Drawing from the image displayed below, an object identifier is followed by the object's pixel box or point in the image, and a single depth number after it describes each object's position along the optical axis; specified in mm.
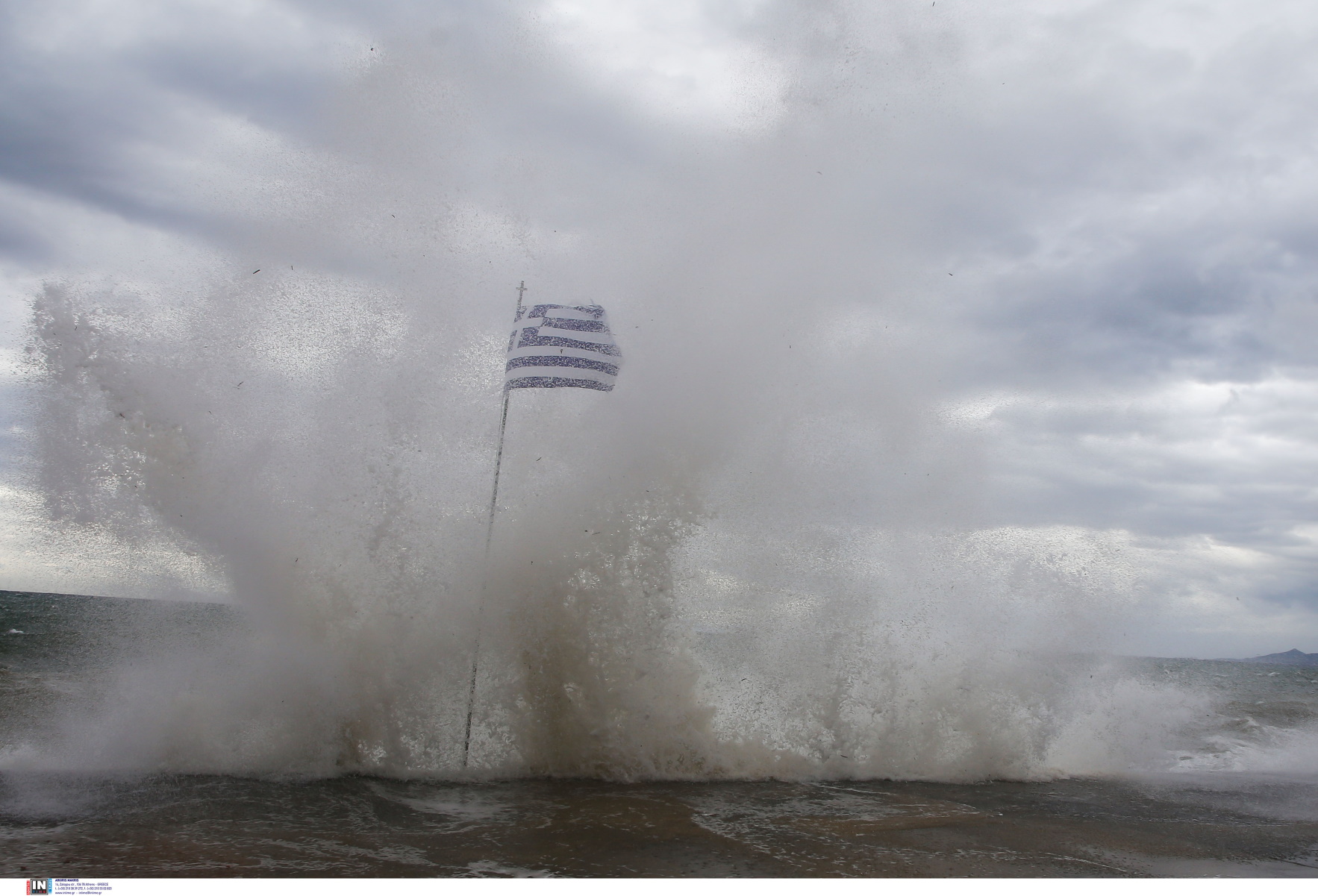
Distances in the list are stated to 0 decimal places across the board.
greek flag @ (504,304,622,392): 10656
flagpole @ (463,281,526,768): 9930
